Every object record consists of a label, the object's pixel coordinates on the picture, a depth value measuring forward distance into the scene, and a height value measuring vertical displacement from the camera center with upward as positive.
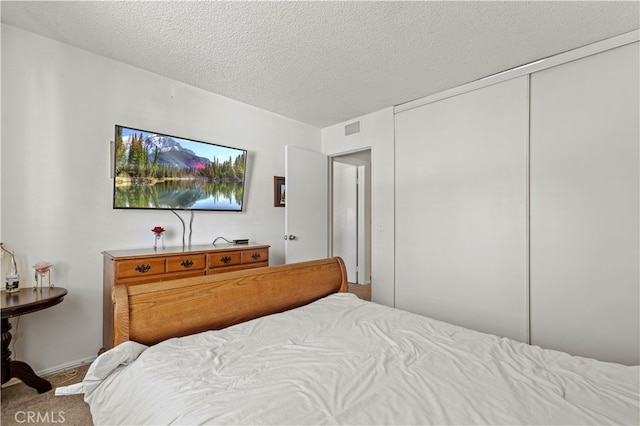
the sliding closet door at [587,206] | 2.20 +0.05
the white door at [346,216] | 5.45 -0.06
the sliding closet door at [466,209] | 2.73 +0.04
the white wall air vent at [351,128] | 4.06 +1.16
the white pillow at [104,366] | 1.22 -0.62
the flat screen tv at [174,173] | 2.61 +0.39
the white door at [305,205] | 3.72 +0.10
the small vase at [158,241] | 2.82 -0.27
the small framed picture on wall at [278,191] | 3.90 +0.28
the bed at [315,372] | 0.95 -0.63
